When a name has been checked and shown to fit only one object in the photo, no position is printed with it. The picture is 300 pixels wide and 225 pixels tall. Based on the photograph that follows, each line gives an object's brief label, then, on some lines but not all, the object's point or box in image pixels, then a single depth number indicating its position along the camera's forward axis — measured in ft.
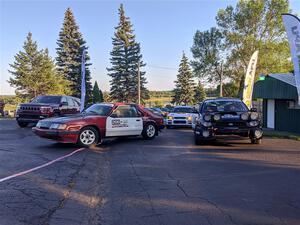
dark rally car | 24.96
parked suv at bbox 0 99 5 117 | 70.74
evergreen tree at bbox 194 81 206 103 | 161.78
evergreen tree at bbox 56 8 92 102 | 109.62
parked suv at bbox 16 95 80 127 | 36.63
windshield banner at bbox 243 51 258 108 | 41.11
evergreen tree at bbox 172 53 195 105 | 150.98
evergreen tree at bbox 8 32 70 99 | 113.61
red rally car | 23.18
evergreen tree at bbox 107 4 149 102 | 119.41
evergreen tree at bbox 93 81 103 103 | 112.95
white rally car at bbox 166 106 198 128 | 45.59
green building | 41.85
